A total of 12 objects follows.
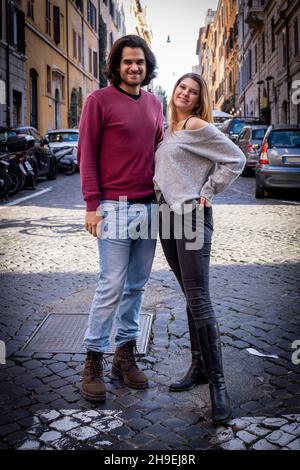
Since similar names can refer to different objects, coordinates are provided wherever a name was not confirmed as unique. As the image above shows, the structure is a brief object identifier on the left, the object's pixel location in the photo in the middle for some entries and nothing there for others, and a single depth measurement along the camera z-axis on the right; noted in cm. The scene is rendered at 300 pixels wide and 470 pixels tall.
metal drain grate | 395
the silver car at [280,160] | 1239
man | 312
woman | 299
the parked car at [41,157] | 1551
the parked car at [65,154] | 2011
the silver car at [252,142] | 1792
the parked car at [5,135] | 1327
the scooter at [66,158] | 2009
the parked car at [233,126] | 2516
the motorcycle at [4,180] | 1232
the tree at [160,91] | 9069
